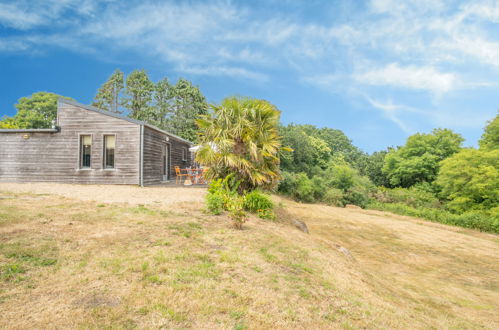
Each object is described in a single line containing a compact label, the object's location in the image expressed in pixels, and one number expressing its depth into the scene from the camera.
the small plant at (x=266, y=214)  8.70
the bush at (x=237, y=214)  6.61
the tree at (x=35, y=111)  34.88
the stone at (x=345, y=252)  7.38
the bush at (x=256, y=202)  8.92
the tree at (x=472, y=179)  21.55
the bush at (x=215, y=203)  8.08
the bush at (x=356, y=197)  24.75
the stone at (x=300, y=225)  9.35
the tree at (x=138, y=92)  35.78
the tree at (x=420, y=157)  33.41
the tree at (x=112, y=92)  36.62
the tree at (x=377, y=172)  39.22
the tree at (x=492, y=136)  27.94
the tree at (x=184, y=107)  34.88
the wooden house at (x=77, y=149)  14.55
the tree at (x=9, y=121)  33.91
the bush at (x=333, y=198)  22.88
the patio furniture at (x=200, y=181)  17.48
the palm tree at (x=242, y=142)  8.93
